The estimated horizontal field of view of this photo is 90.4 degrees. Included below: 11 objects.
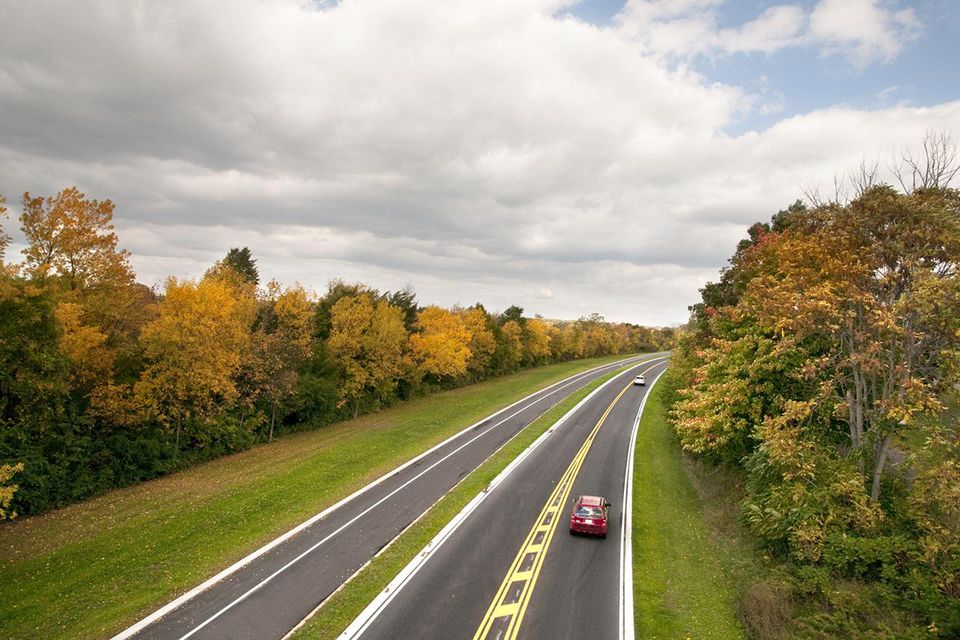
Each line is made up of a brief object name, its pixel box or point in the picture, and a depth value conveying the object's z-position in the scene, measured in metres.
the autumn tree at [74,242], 25.97
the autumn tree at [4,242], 19.09
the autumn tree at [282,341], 35.28
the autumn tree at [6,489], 14.54
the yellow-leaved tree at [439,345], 53.06
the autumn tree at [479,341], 69.31
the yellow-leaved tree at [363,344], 44.31
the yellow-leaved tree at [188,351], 27.36
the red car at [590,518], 19.27
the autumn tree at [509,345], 77.44
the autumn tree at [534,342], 87.38
